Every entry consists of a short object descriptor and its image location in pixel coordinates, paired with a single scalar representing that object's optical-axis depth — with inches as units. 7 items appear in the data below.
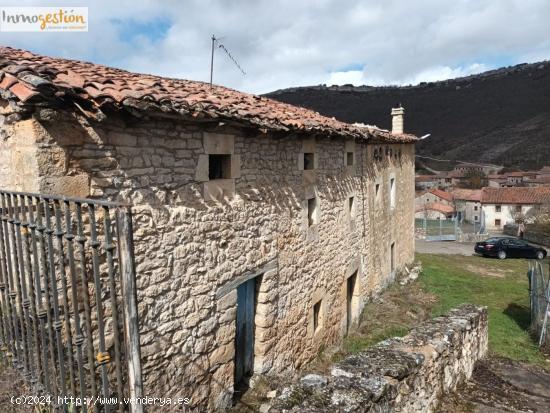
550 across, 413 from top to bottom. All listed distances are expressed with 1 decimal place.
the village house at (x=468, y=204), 1662.2
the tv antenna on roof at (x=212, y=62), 252.8
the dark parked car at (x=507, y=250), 928.3
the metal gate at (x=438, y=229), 1216.2
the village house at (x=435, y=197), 1814.7
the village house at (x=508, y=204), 1488.7
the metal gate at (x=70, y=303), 90.7
